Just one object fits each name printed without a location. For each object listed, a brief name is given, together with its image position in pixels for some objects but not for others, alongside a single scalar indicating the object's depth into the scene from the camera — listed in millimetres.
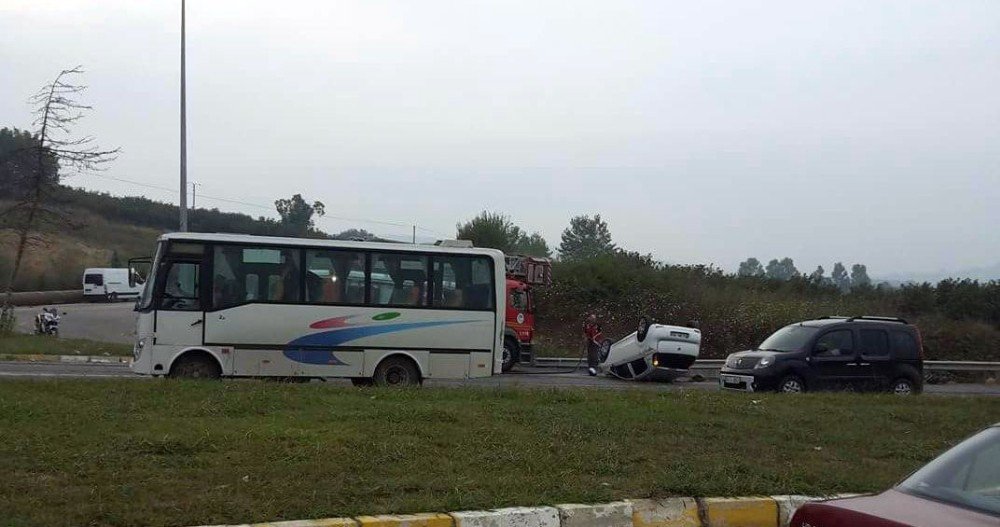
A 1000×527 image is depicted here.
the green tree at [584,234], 83938
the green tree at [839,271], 97075
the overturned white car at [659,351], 22859
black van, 19406
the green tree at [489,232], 50250
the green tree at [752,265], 48225
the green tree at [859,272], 94575
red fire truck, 26109
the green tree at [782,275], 47000
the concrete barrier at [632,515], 6859
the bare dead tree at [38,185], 28344
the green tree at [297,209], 56938
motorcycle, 32344
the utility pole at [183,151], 27234
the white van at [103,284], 56156
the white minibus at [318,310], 16234
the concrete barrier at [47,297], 52906
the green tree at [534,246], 63100
